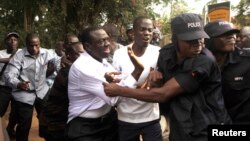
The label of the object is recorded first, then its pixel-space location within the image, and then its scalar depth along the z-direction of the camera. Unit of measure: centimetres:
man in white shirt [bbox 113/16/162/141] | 255
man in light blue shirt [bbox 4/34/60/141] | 396
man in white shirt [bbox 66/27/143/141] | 226
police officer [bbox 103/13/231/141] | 178
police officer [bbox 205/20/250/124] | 207
